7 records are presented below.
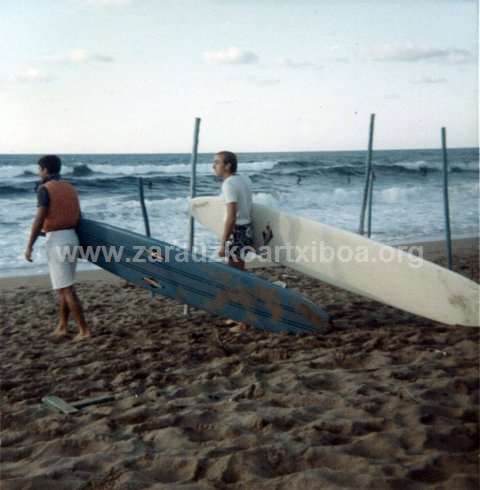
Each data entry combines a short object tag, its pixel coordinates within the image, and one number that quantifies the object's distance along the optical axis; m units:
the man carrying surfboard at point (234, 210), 4.38
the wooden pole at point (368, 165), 6.36
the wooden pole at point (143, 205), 6.35
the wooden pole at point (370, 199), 7.45
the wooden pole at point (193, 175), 4.75
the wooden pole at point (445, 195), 5.87
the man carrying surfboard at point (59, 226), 4.24
